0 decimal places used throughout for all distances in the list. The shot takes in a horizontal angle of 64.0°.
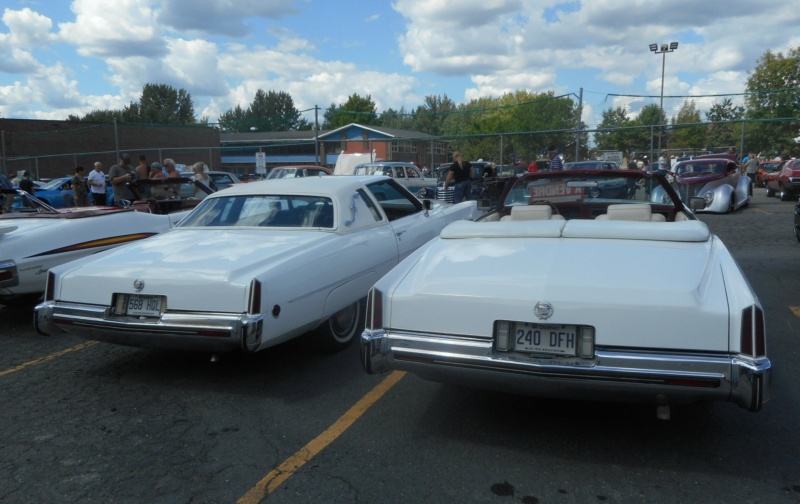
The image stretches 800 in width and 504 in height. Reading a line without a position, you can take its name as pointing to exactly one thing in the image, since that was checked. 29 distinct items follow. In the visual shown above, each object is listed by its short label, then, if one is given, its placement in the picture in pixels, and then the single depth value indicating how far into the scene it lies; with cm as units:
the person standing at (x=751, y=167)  2654
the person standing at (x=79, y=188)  1672
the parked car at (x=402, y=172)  2250
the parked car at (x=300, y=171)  1983
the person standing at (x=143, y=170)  1248
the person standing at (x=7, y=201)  782
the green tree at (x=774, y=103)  3036
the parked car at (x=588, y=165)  1789
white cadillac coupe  398
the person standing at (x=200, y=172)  1228
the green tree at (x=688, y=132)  2149
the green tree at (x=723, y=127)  2288
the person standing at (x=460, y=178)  1471
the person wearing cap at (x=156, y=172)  1160
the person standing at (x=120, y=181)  1117
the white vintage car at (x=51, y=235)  577
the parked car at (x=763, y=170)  2978
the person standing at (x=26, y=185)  1888
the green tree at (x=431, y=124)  9006
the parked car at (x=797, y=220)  846
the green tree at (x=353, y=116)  8531
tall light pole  3562
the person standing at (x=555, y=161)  1947
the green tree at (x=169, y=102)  8817
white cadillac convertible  284
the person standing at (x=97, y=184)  1505
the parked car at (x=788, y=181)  1952
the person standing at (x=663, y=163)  2646
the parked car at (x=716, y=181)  1566
